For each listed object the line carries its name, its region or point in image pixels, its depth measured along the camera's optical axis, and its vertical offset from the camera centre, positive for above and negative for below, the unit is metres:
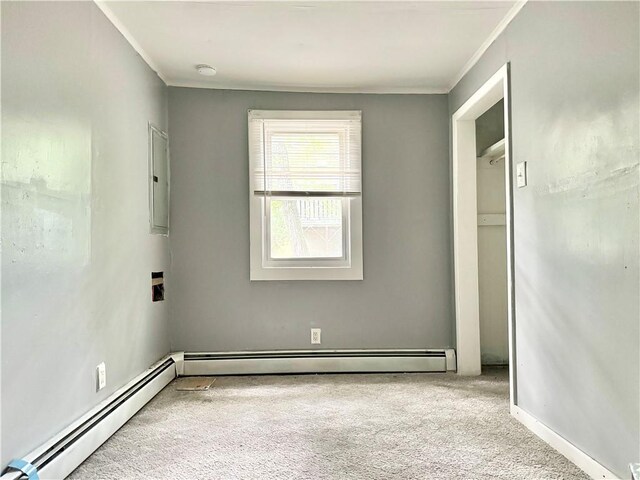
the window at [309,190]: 3.30 +0.43
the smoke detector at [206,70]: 2.94 +1.21
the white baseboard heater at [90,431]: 1.62 -0.80
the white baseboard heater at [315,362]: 3.23 -0.86
